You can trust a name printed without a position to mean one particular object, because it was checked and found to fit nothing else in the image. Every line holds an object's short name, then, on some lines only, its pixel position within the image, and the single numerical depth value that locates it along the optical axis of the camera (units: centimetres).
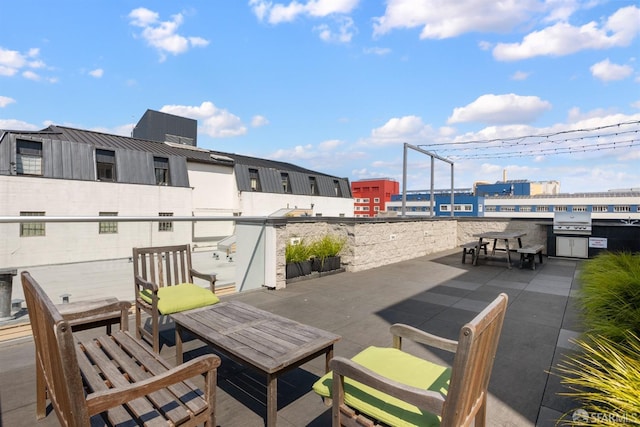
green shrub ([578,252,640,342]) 276
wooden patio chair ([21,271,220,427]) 122
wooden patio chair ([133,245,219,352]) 321
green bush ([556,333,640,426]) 152
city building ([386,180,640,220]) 4238
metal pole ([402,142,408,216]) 1141
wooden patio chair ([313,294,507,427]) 126
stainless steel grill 1007
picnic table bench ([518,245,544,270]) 834
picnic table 887
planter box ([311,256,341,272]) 721
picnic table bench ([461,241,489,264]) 907
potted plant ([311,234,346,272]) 724
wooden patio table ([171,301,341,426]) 198
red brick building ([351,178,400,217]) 6738
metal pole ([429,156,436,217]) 1363
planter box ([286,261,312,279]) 649
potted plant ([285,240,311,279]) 653
